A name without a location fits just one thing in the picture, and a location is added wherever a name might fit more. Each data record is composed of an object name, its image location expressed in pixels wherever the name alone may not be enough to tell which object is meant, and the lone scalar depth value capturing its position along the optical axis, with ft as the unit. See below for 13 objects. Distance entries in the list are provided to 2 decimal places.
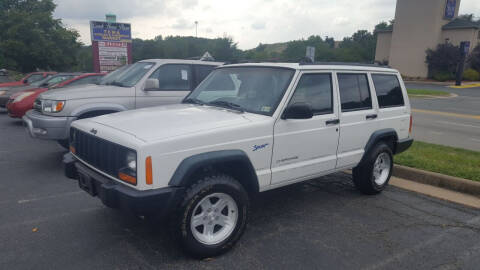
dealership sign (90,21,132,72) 52.80
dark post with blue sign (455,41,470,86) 104.43
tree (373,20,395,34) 304.30
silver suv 19.45
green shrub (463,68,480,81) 133.28
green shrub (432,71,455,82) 133.28
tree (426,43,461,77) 132.26
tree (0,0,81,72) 91.45
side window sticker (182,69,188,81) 23.53
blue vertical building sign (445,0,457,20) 142.77
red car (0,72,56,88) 44.65
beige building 140.26
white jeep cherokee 9.88
